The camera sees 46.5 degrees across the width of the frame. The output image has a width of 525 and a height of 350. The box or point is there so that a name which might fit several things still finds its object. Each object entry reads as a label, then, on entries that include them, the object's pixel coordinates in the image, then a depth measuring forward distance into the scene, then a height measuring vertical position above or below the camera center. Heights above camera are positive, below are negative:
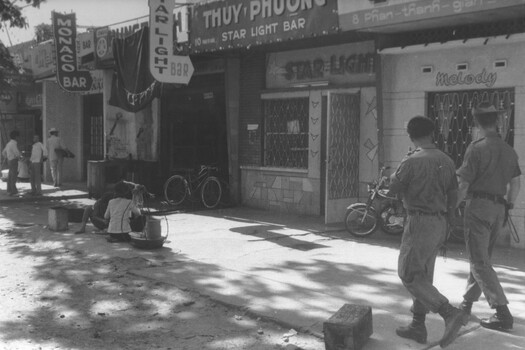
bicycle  13.52 -0.95
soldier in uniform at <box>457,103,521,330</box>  5.21 -0.44
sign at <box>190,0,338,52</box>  10.16 +2.24
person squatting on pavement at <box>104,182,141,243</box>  9.17 -1.03
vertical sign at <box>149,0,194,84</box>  12.27 +2.08
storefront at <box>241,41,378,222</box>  11.02 +0.28
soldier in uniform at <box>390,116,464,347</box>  4.78 -0.52
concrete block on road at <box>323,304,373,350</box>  4.64 -1.43
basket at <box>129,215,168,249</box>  8.84 -1.35
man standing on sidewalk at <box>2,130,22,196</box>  16.00 -0.41
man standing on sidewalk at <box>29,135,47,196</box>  16.05 -0.58
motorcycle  9.88 -1.14
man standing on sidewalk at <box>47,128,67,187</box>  17.75 -0.31
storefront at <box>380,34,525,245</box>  8.99 +0.90
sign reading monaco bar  16.59 +2.44
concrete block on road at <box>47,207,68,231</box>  10.44 -1.26
